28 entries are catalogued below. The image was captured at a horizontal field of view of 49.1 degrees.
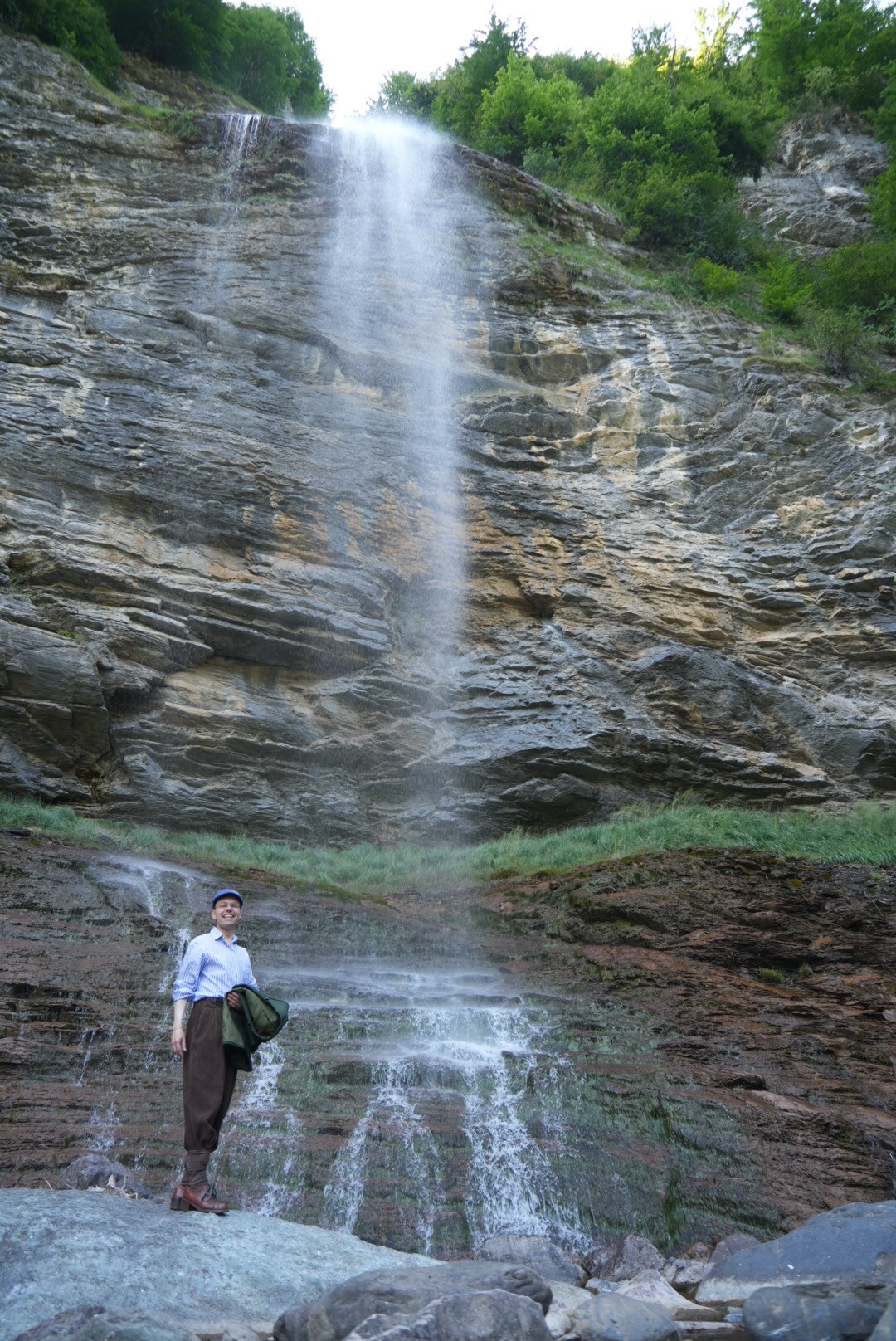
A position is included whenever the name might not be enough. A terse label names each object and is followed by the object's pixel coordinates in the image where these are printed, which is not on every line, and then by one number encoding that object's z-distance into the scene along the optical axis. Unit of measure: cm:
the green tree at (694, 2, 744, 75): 2959
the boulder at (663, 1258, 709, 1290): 497
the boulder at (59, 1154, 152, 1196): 490
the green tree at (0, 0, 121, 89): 2014
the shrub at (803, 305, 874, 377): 1762
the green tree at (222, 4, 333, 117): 2634
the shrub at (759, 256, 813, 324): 2009
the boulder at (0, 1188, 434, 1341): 345
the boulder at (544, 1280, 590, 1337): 388
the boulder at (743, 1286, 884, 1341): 374
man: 425
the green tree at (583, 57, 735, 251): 2288
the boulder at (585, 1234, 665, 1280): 511
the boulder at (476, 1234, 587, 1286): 490
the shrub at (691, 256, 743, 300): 2078
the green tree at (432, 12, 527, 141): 2756
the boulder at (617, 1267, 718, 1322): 434
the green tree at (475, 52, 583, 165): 2591
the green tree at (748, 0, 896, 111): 2683
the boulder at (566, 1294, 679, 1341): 378
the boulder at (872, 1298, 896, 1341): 341
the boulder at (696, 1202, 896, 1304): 447
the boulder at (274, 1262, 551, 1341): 338
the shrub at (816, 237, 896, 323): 2022
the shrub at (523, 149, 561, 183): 2519
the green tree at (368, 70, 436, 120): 2870
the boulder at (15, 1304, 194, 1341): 305
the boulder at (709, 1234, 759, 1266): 539
